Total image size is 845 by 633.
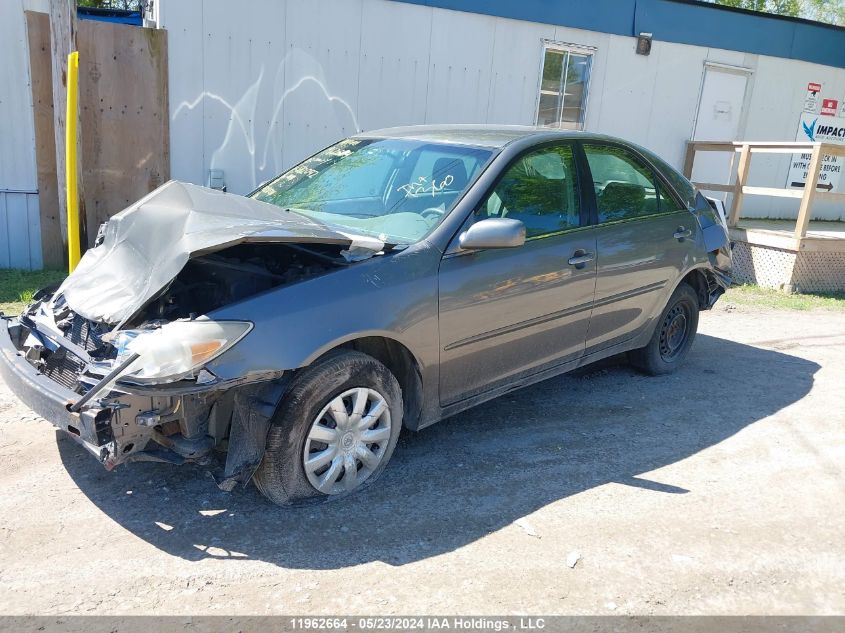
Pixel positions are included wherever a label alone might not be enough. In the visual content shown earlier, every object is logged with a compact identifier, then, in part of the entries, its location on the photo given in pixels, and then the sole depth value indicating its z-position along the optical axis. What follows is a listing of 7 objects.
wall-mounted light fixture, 10.55
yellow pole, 5.73
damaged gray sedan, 3.04
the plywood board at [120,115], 7.52
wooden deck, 8.93
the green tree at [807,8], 26.62
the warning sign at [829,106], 12.80
